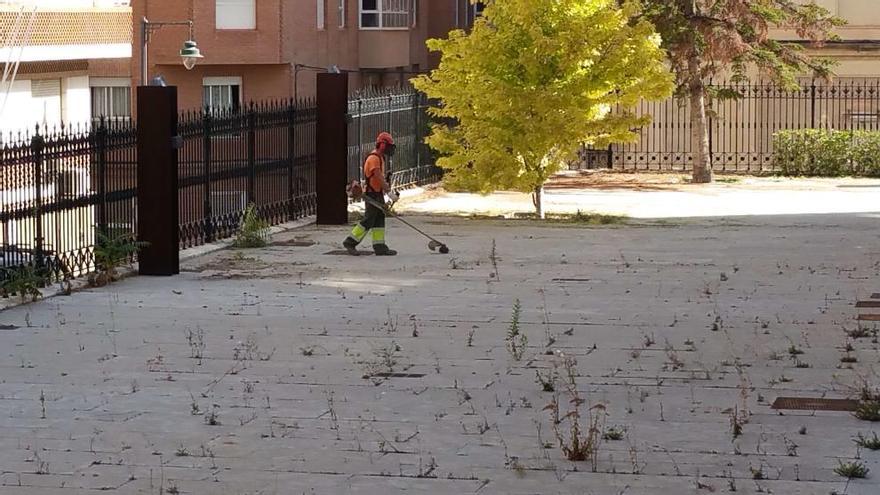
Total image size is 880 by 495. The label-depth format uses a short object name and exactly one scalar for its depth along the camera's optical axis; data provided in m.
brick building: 39.06
